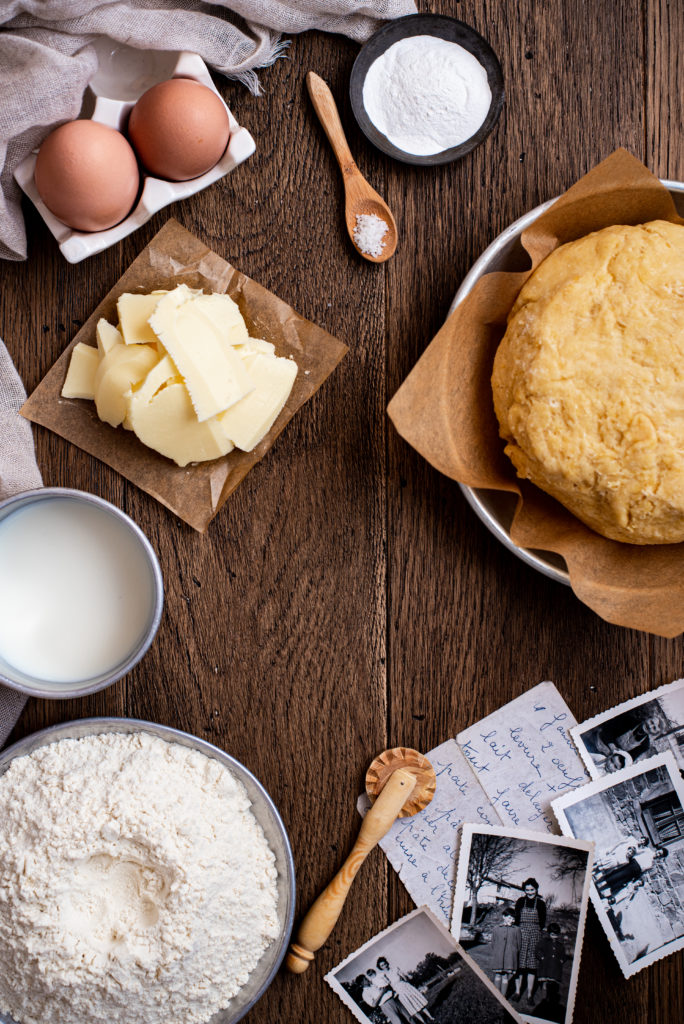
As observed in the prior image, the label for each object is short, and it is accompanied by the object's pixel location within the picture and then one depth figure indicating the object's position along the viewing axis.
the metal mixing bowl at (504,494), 0.61
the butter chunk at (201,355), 0.62
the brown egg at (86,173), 0.61
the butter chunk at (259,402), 0.64
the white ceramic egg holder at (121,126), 0.63
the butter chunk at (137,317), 0.63
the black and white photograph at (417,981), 0.66
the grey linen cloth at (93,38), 0.62
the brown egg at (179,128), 0.61
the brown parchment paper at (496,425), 0.60
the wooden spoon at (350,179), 0.64
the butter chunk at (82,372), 0.65
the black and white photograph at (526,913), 0.66
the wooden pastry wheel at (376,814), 0.65
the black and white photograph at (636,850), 0.66
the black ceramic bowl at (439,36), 0.64
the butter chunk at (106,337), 0.64
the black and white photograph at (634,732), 0.66
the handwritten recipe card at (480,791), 0.66
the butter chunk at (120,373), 0.63
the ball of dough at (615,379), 0.58
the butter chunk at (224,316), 0.63
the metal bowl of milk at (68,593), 0.63
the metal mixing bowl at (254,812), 0.63
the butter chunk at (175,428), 0.63
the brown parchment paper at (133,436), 0.65
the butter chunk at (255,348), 0.64
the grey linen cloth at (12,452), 0.65
